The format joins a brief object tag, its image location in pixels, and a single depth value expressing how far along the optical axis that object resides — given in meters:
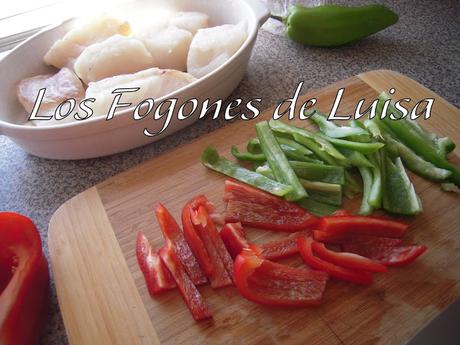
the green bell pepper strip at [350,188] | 0.31
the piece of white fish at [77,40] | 0.38
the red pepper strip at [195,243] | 0.26
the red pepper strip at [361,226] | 0.27
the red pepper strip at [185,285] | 0.24
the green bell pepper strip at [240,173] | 0.29
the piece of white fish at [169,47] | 0.37
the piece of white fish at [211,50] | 0.35
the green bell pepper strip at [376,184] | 0.29
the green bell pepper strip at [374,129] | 0.32
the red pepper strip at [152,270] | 0.25
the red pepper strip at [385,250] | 0.26
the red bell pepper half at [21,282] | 0.22
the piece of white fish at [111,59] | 0.35
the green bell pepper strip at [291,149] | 0.33
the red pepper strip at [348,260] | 0.25
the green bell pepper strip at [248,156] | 0.32
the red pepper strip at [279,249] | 0.27
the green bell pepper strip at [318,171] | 0.31
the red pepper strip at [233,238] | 0.27
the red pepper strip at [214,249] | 0.26
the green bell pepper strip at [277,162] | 0.29
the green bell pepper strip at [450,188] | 0.30
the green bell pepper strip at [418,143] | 0.31
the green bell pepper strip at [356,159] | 0.31
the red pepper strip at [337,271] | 0.25
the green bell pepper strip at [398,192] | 0.28
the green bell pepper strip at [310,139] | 0.32
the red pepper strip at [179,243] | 0.26
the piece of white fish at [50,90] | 0.33
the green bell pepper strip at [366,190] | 0.29
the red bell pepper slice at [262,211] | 0.28
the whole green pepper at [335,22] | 0.44
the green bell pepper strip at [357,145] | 0.31
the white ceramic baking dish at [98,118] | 0.30
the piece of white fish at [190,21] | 0.39
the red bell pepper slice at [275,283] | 0.24
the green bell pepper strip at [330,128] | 0.32
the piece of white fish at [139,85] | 0.31
